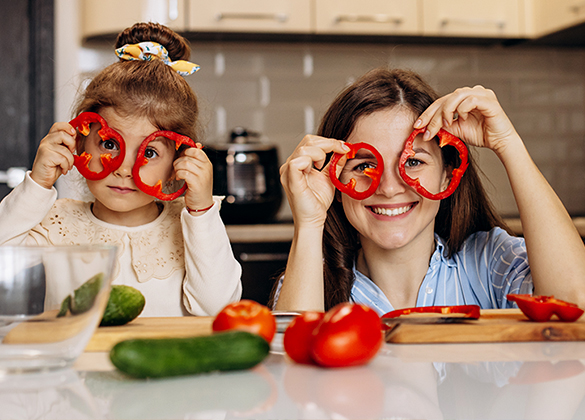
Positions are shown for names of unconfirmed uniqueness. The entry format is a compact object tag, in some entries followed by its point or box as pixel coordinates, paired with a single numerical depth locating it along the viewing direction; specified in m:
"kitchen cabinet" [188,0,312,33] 2.69
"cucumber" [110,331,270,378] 0.58
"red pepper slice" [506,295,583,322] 0.89
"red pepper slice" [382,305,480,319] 0.88
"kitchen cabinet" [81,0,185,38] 2.66
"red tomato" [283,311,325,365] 0.68
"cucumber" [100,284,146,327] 0.84
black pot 2.48
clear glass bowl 0.58
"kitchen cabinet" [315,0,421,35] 2.74
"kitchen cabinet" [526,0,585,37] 2.63
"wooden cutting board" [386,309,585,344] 0.81
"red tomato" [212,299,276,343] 0.70
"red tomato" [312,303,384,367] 0.64
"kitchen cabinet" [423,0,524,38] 2.81
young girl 1.36
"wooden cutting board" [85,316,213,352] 0.78
